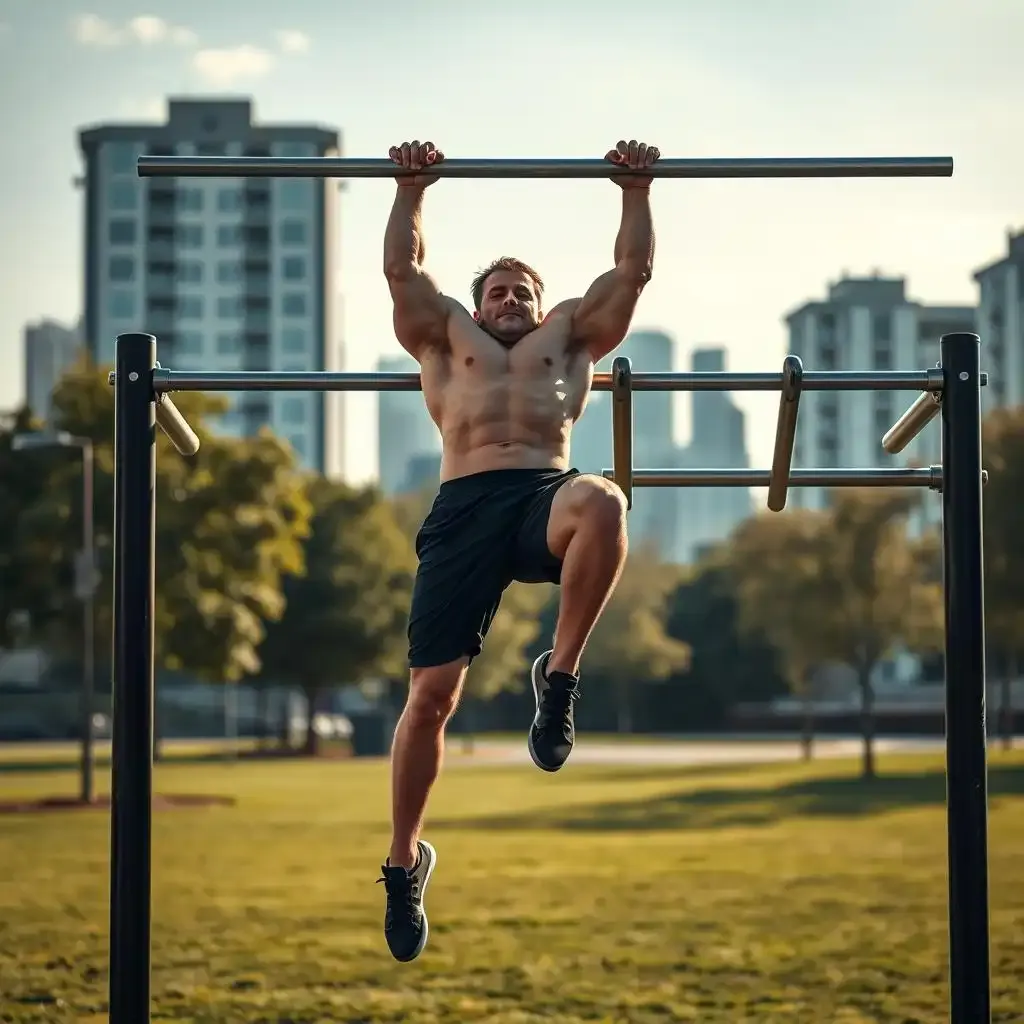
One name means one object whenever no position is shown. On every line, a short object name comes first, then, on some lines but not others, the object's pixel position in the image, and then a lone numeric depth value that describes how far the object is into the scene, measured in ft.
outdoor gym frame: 18.69
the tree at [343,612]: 155.22
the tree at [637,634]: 209.77
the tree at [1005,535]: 116.47
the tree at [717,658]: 227.40
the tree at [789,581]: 114.83
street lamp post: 82.02
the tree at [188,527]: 97.40
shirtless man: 18.20
